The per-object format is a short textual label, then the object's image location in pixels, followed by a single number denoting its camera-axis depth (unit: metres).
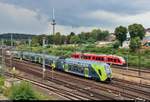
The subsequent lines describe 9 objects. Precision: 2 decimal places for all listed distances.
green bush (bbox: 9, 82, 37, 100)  35.69
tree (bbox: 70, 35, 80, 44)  166.66
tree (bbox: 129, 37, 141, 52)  105.65
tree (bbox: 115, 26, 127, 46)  133.88
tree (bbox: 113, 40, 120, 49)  122.79
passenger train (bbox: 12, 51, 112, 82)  58.47
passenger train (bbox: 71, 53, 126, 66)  83.98
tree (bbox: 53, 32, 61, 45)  195.50
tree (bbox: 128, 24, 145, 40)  133.75
